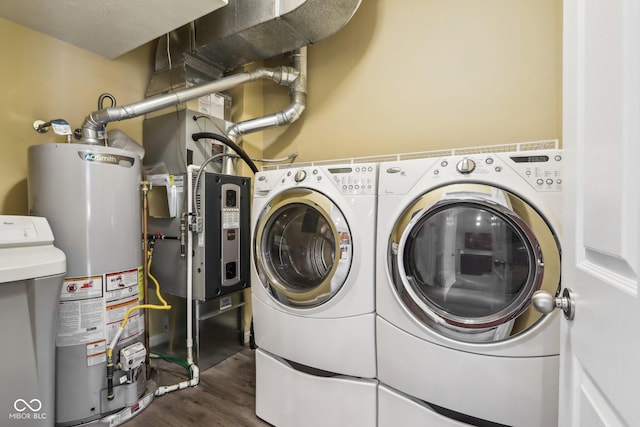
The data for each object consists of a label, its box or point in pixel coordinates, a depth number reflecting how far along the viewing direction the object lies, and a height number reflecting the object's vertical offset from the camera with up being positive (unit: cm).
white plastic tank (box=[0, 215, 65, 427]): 101 -41
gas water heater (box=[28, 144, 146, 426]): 131 -27
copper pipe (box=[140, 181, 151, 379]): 167 -29
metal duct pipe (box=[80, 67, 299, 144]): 163 +69
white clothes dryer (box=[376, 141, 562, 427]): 86 -26
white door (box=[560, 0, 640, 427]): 38 -1
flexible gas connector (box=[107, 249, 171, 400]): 136 -69
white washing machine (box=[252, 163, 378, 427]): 115 -36
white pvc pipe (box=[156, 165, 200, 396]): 177 -45
